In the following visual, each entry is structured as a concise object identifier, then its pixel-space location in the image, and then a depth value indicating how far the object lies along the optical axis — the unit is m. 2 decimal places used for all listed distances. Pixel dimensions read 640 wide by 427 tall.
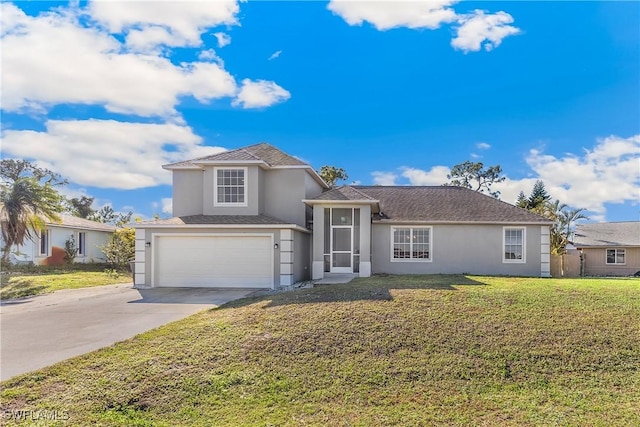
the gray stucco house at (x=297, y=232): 16.97
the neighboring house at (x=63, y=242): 26.15
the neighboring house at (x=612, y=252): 30.59
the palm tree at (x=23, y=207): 21.31
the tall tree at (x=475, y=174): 46.84
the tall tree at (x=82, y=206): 49.53
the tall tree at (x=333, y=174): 39.94
